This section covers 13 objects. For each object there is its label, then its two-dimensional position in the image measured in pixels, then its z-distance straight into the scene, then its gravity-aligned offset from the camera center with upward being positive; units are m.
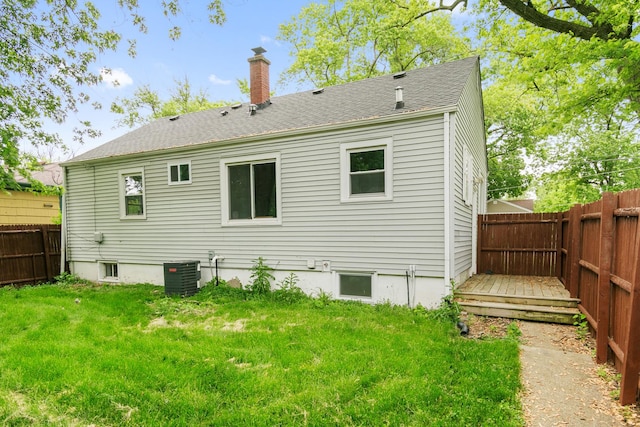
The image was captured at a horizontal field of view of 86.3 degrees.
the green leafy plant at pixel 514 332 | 4.61 -1.83
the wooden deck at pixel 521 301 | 5.18 -1.66
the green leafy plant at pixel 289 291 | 6.86 -1.86
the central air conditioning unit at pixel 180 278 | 7.59 -1.71
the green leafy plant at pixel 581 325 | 4.55 -1.75
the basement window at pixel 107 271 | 9.78 -1.99
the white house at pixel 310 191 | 6.11 +0.23
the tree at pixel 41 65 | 6.57 +2.91
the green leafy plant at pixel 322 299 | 6.45 -1.91
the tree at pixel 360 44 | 19.19 +9.17
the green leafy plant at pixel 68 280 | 9.75 -2.24
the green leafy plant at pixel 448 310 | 5.46 -1.79
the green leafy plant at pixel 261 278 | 7.33 -1.68
